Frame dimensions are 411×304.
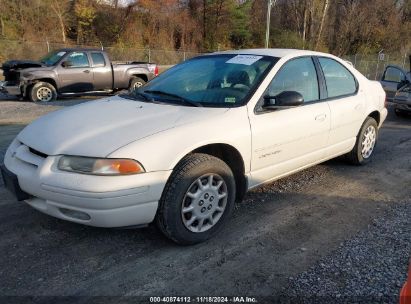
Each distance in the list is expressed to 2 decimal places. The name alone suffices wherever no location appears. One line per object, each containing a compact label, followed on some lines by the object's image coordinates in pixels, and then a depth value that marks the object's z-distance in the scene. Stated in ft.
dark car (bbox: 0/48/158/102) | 37.52
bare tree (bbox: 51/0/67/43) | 104.27
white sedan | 9.77
